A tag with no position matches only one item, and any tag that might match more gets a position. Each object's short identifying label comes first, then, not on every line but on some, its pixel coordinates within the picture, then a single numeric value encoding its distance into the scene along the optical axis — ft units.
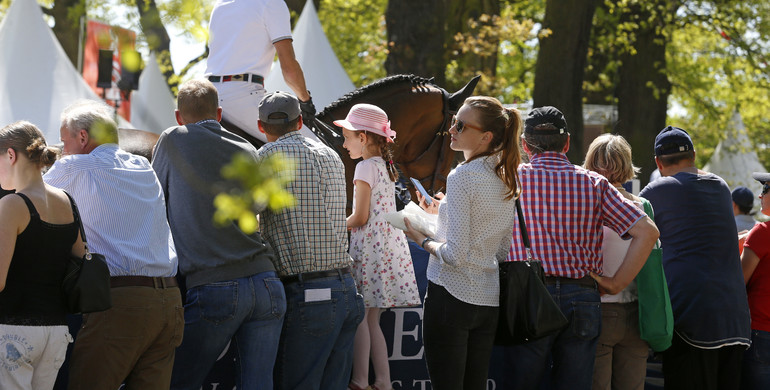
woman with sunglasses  23.97
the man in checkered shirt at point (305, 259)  24.91
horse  39.96
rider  34.88
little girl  30.12
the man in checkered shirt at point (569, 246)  26.12
